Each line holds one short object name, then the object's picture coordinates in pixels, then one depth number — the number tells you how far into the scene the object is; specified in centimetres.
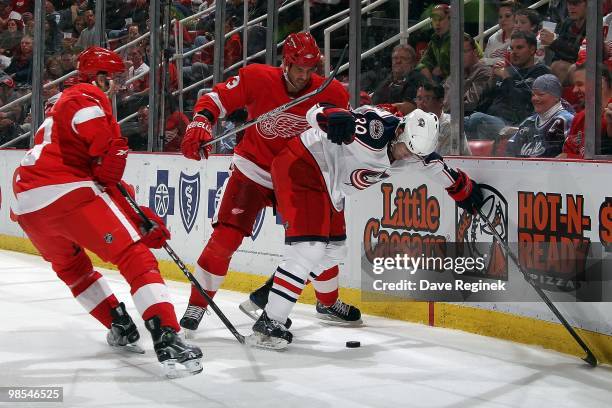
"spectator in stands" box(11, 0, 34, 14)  1822
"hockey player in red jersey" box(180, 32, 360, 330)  887
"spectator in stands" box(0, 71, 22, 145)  1816
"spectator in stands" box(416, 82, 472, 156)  991
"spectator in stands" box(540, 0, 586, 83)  853
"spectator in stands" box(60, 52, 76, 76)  1755
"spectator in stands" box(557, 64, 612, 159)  825
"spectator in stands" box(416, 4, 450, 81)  1006
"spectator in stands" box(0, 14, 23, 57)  1886
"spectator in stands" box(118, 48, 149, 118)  1499
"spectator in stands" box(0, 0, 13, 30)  1933
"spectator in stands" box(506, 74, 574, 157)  880
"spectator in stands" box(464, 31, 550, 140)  919
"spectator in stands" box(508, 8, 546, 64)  909
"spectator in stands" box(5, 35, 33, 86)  1806
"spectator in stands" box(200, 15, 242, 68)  1323
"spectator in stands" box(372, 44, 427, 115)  1050
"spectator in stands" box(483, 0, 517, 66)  948
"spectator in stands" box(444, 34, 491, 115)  971
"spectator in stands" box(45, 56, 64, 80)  1748
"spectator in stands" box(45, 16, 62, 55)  1741
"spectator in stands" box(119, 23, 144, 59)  1525
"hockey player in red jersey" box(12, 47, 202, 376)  707
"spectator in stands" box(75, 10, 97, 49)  1644
